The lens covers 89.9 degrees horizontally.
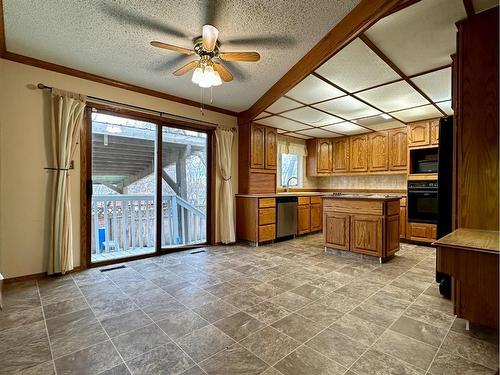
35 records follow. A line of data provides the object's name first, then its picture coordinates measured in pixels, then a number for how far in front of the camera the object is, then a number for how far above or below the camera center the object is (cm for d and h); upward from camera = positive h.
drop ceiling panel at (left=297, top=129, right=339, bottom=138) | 583 +131
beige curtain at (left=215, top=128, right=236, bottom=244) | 464 -9
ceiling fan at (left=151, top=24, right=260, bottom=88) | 227 +125
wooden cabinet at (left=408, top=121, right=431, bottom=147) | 478 +103
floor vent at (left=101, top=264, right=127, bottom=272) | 325 -107
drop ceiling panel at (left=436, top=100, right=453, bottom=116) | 391 +132
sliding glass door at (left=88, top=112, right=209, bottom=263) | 381 +0
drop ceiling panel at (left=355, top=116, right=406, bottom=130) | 481 +131
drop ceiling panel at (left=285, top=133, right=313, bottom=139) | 615 +131
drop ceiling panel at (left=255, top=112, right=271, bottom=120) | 445 +131
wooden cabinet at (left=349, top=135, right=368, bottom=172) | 584 +80
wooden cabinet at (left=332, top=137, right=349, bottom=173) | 616 +81
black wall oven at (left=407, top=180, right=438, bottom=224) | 459 -27
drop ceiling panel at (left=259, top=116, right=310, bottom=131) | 484 +132
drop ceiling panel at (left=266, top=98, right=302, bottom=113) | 390 +134
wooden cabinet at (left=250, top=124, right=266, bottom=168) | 487 +83
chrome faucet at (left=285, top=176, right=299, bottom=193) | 624 +7
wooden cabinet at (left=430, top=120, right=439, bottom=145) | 466 +105
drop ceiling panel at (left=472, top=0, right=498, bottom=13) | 187 +139
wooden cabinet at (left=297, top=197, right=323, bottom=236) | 541 -62
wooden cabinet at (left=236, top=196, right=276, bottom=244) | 460 -60
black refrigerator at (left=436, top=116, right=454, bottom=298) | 262 +12
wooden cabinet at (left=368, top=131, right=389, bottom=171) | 550 +81
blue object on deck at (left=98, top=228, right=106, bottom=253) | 403 -81
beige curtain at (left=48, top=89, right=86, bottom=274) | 296 +6
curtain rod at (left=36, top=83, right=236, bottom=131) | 295 +117
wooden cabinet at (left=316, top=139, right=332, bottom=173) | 645 +81
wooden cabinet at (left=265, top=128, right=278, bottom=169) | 520 +81
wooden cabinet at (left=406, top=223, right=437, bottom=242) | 460 -84
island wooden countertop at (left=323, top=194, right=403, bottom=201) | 363 -16
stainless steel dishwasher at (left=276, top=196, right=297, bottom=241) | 494 -61
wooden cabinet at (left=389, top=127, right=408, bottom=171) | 521 +81
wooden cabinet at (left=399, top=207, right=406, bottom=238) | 498 -69
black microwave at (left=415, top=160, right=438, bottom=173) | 473 +41
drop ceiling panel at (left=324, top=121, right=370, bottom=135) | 523 +130
